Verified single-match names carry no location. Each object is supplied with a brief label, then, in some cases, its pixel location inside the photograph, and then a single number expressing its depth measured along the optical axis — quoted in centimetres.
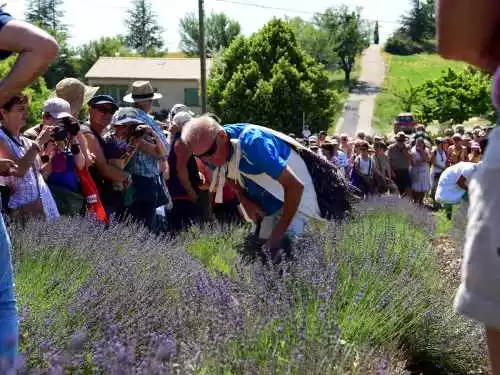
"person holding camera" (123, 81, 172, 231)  665
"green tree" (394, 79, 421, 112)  5075
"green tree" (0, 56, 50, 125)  3806
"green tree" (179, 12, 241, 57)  9638
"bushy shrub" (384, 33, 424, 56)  11112
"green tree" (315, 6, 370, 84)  9225
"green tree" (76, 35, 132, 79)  9225
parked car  2737
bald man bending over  481
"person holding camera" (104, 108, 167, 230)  644
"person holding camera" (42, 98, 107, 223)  563
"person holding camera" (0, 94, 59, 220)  498
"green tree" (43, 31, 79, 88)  7994
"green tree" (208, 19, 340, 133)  4400
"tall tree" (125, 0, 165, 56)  12656
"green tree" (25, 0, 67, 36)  11400
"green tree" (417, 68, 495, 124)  3950
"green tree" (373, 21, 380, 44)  13788
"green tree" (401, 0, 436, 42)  11962
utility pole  2958
